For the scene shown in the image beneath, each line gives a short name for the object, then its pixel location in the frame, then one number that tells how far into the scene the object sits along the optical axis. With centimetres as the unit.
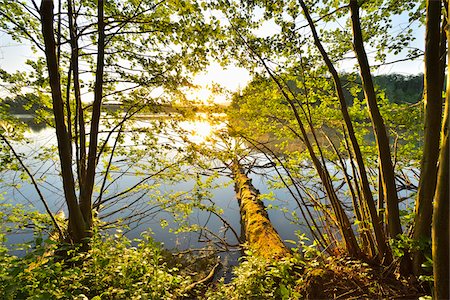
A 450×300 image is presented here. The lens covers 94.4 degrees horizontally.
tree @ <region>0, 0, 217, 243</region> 232
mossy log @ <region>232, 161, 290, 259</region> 280
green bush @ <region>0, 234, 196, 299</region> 140
